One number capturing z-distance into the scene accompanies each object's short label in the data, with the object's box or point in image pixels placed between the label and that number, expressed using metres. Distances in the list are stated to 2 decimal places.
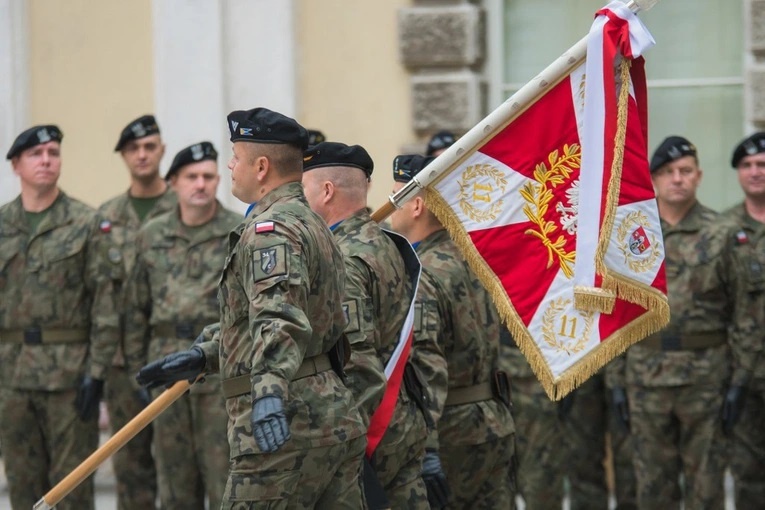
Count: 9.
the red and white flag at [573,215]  12.41
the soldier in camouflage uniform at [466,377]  13.73
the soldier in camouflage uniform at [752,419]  17.48
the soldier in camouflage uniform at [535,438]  17.80
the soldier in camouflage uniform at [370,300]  11.86
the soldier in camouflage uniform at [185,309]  16.70
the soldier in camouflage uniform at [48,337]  16.56
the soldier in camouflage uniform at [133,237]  17.72
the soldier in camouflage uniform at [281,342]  10.07
